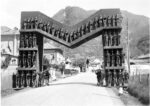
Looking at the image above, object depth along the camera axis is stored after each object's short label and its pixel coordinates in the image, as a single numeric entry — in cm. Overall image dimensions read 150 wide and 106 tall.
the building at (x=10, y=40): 8700
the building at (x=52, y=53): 9175
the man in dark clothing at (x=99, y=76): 2709
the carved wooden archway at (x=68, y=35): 2612
